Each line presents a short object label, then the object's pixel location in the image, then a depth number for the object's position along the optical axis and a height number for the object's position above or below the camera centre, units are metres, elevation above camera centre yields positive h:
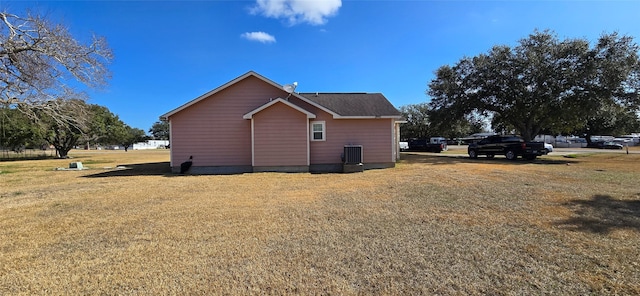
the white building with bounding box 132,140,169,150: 84.24 +1.41
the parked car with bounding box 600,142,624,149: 40.00 -0.48
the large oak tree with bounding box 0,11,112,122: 13.66 +4.37
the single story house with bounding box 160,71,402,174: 13.27 +0.69
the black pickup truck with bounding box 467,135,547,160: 19.53 -0.31
